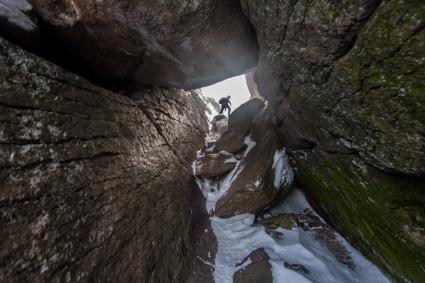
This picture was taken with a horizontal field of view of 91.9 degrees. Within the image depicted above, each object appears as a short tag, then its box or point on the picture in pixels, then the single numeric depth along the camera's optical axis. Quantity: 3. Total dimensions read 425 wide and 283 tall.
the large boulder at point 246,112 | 17.42
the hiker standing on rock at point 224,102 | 24.34
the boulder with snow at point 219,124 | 21.75
